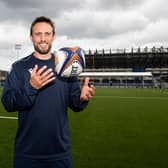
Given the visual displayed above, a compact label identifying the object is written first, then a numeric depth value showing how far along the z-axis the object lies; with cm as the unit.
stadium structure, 8473
